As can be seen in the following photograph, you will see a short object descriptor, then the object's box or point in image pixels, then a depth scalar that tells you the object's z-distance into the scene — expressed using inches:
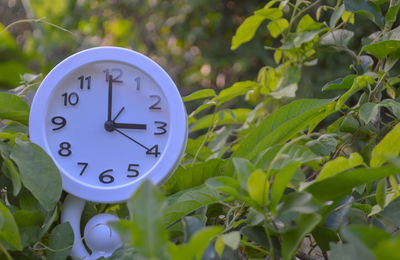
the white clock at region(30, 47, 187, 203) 28.1
